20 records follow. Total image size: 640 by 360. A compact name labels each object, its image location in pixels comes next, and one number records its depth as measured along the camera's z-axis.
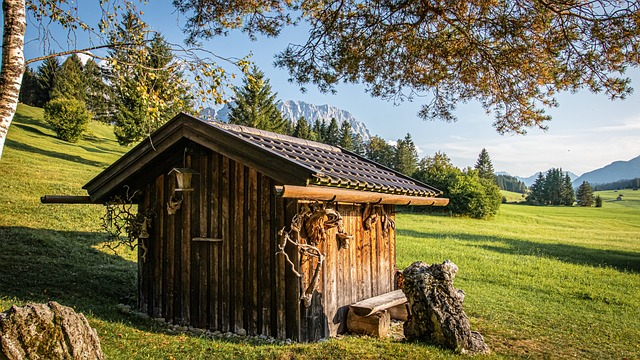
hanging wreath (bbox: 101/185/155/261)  8.44
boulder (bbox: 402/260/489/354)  6.77
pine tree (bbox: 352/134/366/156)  86.88
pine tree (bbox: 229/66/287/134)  44.81
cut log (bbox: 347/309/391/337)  7.45
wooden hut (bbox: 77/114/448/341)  6.85
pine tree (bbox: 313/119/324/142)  73.45
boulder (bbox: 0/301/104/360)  3.57
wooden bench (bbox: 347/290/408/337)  7.47
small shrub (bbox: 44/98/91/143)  38.62
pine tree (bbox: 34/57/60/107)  54.39
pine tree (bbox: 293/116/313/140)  67.56
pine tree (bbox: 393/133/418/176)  70.75
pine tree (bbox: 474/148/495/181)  85.81
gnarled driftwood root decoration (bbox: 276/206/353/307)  6.65
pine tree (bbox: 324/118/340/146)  76.24
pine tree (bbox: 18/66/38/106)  58.29
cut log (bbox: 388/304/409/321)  8.97
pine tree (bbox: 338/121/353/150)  72.19
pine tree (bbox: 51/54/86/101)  50.62
